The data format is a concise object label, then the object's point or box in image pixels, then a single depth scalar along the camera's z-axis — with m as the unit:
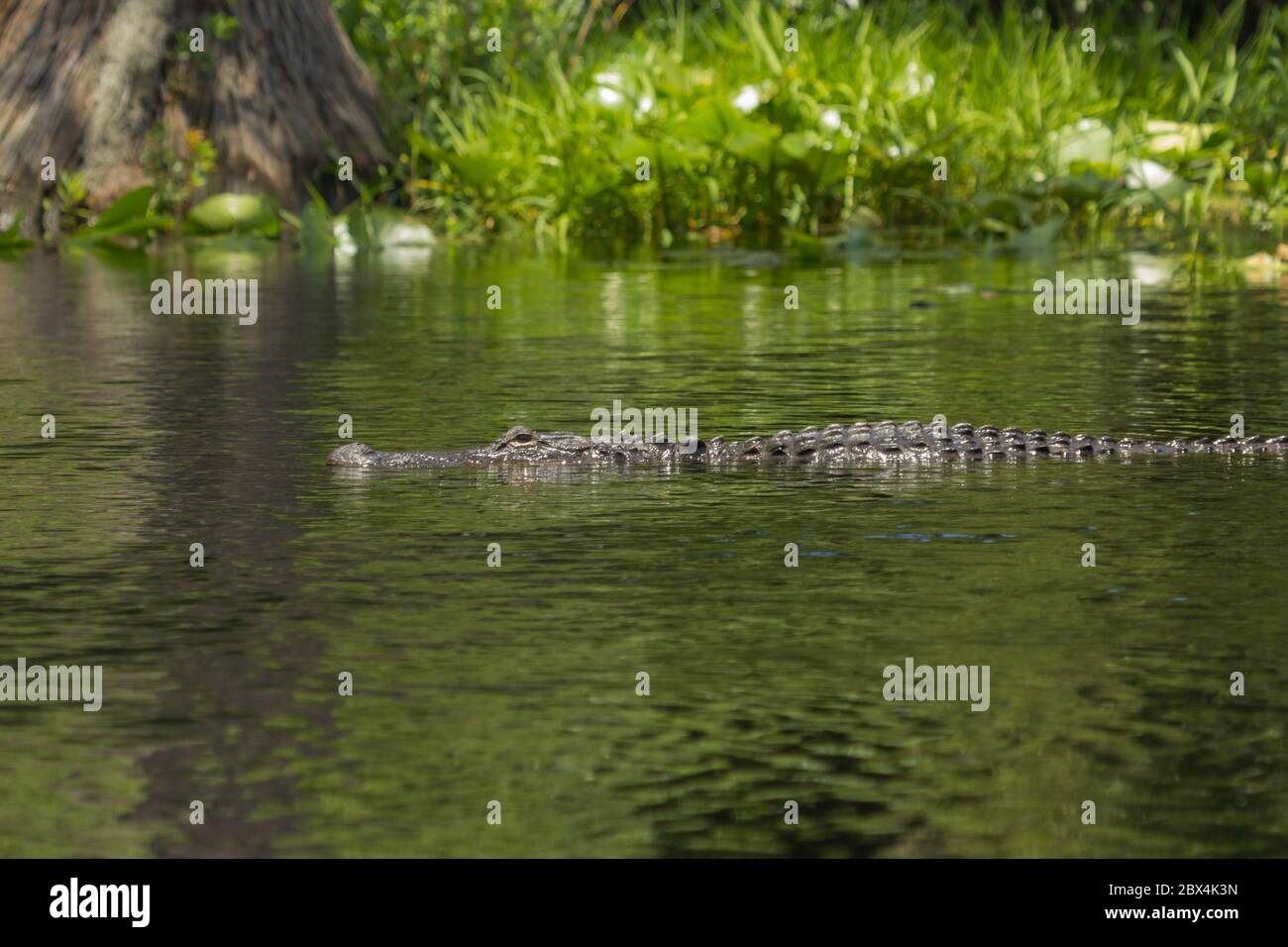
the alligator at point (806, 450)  8.38
